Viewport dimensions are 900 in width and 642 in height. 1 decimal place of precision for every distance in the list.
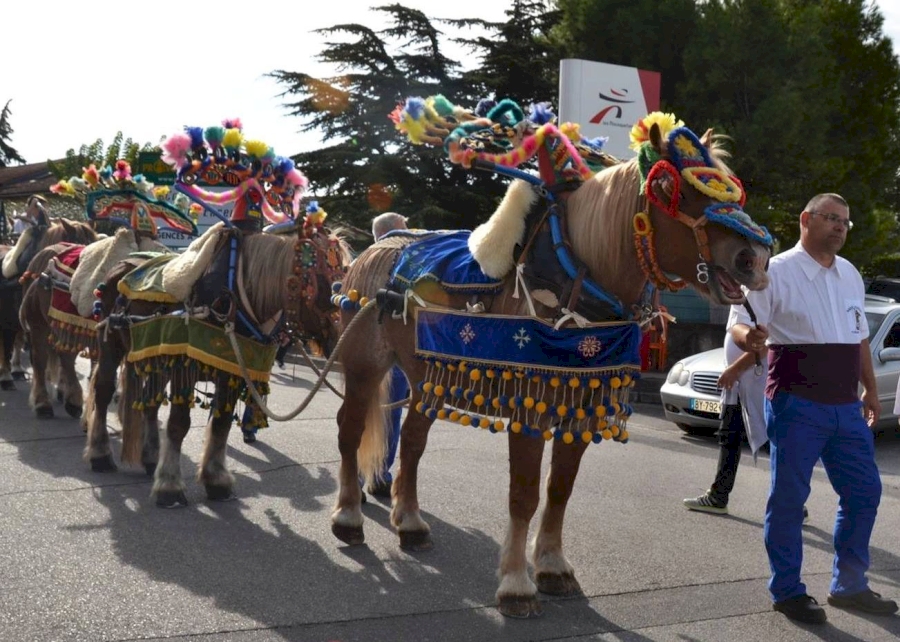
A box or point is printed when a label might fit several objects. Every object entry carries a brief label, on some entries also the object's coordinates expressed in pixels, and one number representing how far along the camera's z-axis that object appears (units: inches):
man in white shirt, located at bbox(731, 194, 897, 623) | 195.9
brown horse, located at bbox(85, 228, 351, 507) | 258.5
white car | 442.0
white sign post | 721.6
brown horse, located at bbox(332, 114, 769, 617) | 175.3
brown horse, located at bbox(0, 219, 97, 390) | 451.2
